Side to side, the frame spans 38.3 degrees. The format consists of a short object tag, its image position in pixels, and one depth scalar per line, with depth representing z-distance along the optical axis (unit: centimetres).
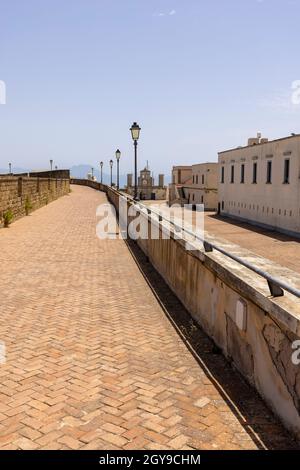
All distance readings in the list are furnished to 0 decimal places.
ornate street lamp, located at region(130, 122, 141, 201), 1823
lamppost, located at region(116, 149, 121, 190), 3461
